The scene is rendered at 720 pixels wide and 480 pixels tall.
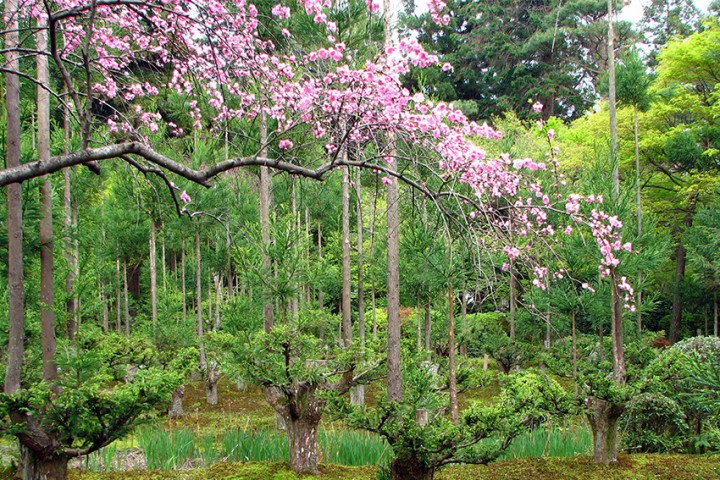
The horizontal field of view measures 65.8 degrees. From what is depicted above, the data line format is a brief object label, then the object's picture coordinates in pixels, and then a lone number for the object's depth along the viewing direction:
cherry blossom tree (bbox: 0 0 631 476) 2.73
